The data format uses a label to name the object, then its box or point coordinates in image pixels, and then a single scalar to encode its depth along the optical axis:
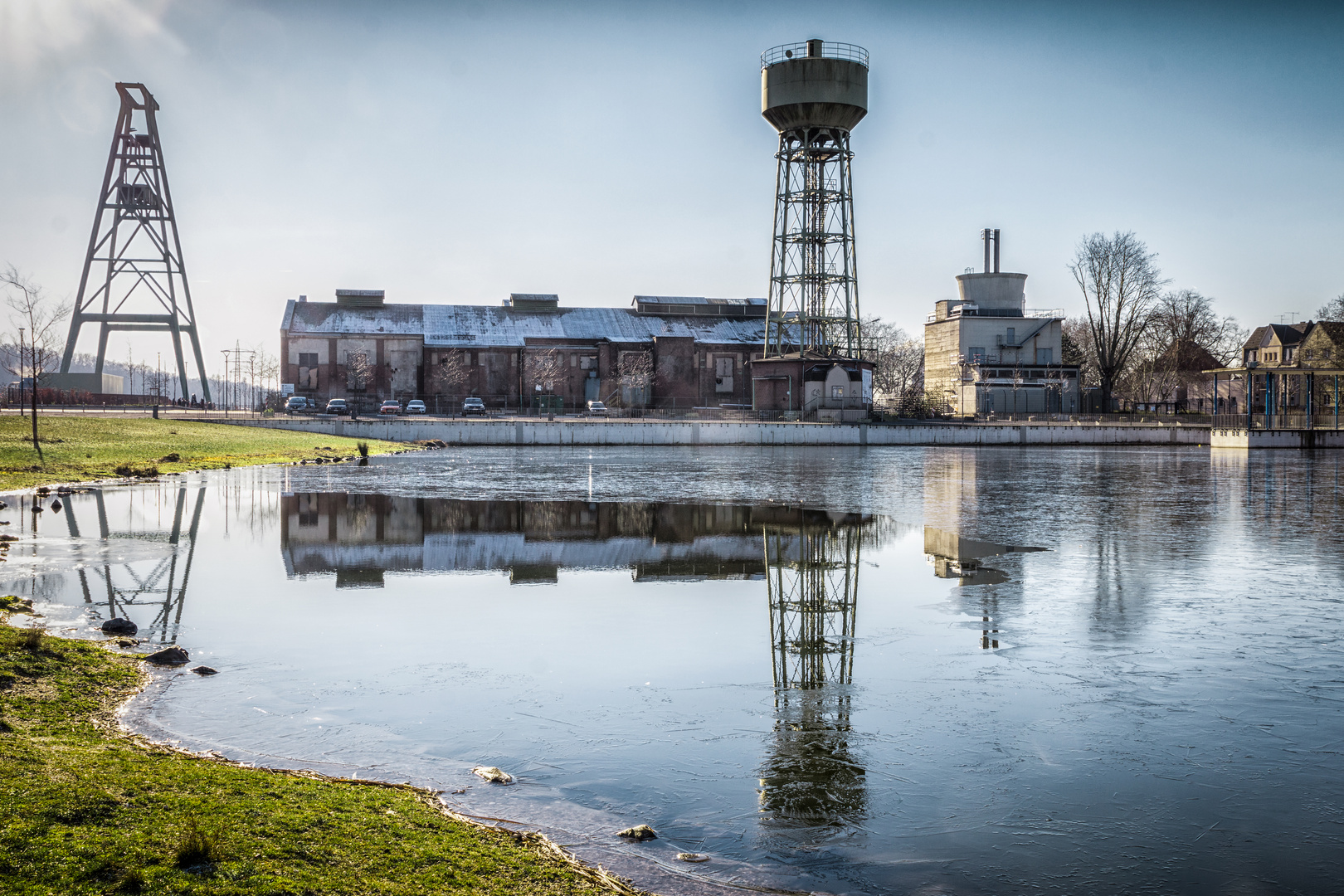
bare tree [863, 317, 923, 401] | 106.00
